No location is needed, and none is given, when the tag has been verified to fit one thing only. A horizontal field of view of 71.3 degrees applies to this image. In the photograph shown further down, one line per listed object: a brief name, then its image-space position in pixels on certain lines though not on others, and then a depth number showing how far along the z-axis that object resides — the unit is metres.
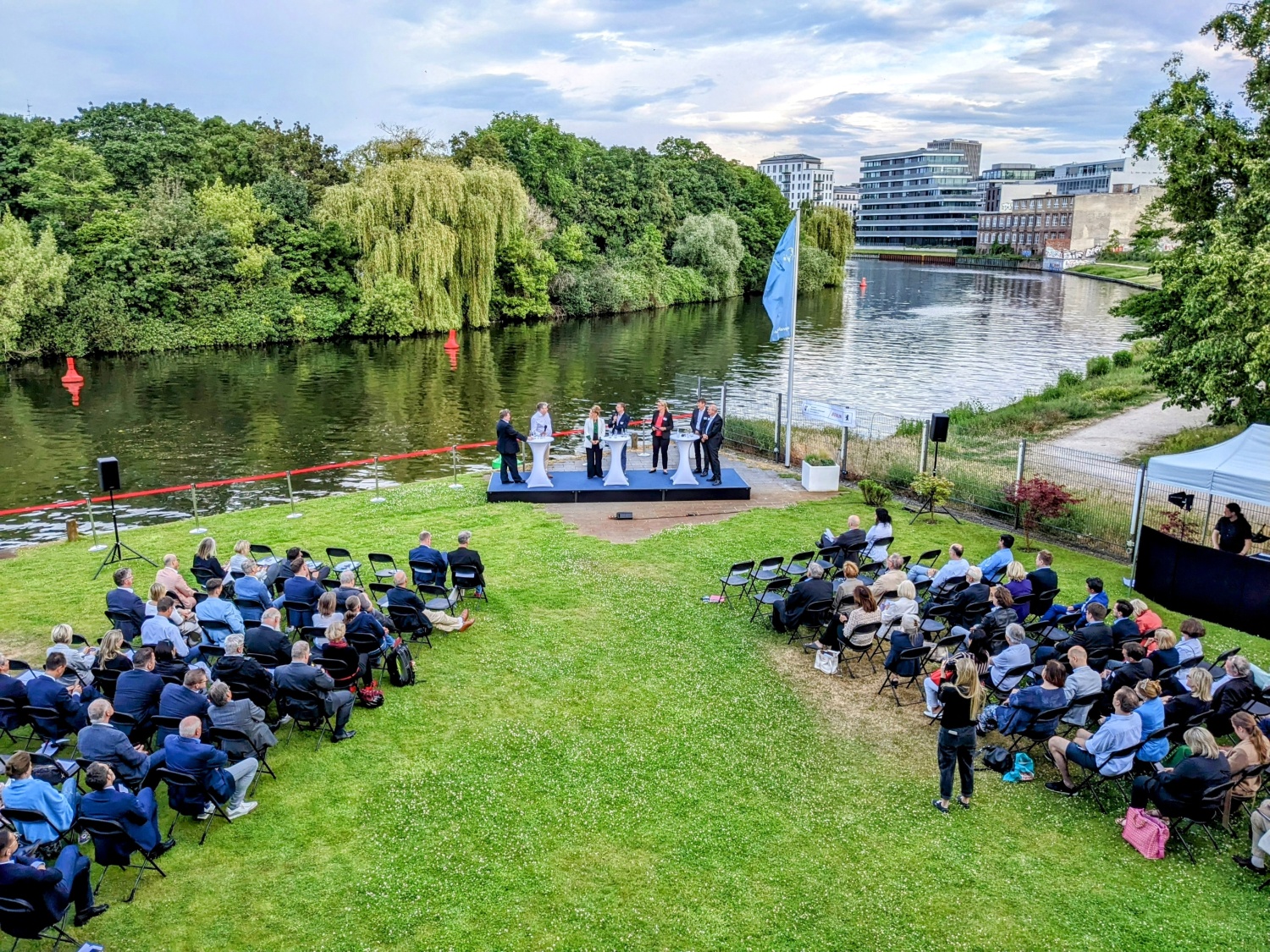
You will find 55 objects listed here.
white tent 12.95
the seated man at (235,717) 8.33
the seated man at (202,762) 7.68
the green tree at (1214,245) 17.34
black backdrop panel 12.34
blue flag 21.16
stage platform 18.42
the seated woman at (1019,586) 11.35
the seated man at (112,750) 7.59
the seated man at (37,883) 6.03
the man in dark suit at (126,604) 10.76
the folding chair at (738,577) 13.05
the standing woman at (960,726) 7.82
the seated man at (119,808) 6.92
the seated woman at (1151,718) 8.28
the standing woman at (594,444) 19.09
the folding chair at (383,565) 12.89
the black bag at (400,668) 10.58
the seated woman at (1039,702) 8.86
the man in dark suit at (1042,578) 11.73
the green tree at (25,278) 38.84
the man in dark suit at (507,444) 18.03
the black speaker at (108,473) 14.02
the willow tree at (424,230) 46.12
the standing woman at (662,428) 19.42
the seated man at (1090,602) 10.83
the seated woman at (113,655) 9.23
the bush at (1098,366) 38.44
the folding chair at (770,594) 12.66
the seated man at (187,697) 8.32
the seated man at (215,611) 10.32
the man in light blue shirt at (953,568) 12.09
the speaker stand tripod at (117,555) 14.82
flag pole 20.19
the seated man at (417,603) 11.07
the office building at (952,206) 191.25
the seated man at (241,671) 8.96
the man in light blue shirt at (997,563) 12.47
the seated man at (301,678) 9.06
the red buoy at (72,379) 36.03
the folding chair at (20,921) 5.94
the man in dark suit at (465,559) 12.58
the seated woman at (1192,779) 7.49
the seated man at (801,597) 11.66
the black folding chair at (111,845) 6.89
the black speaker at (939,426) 17.33
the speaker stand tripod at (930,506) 17.33
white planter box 19.33
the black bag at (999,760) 9.04
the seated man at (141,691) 8.57
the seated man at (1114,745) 8.20
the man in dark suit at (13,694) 8.59
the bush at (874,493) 18.06
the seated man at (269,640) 9.55
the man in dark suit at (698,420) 18.66
